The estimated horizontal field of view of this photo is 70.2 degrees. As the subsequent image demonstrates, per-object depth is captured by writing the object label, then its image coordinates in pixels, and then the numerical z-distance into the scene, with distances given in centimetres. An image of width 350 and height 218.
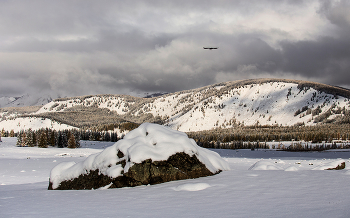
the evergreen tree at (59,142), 9494
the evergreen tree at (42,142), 8688
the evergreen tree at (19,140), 9004
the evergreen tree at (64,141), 9538
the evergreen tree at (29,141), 8956
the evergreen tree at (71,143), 8775
